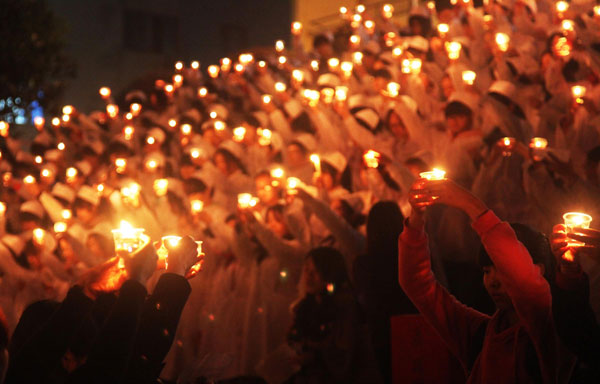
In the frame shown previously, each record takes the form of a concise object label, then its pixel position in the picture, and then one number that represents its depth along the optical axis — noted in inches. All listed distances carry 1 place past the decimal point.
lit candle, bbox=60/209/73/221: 380.2
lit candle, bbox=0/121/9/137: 495.9
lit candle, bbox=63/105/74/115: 527.5
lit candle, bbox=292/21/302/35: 487.8
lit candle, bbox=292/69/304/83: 451.5
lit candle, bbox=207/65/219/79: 538.9
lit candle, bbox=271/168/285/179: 299.4
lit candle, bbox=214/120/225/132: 441.4
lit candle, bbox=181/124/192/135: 472.7
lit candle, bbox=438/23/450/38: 434.0
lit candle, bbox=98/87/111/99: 515.6
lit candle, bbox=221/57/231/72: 524.5
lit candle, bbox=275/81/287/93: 448.9
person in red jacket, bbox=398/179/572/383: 127.7
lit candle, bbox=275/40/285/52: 495.0
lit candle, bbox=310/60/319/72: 506.3
